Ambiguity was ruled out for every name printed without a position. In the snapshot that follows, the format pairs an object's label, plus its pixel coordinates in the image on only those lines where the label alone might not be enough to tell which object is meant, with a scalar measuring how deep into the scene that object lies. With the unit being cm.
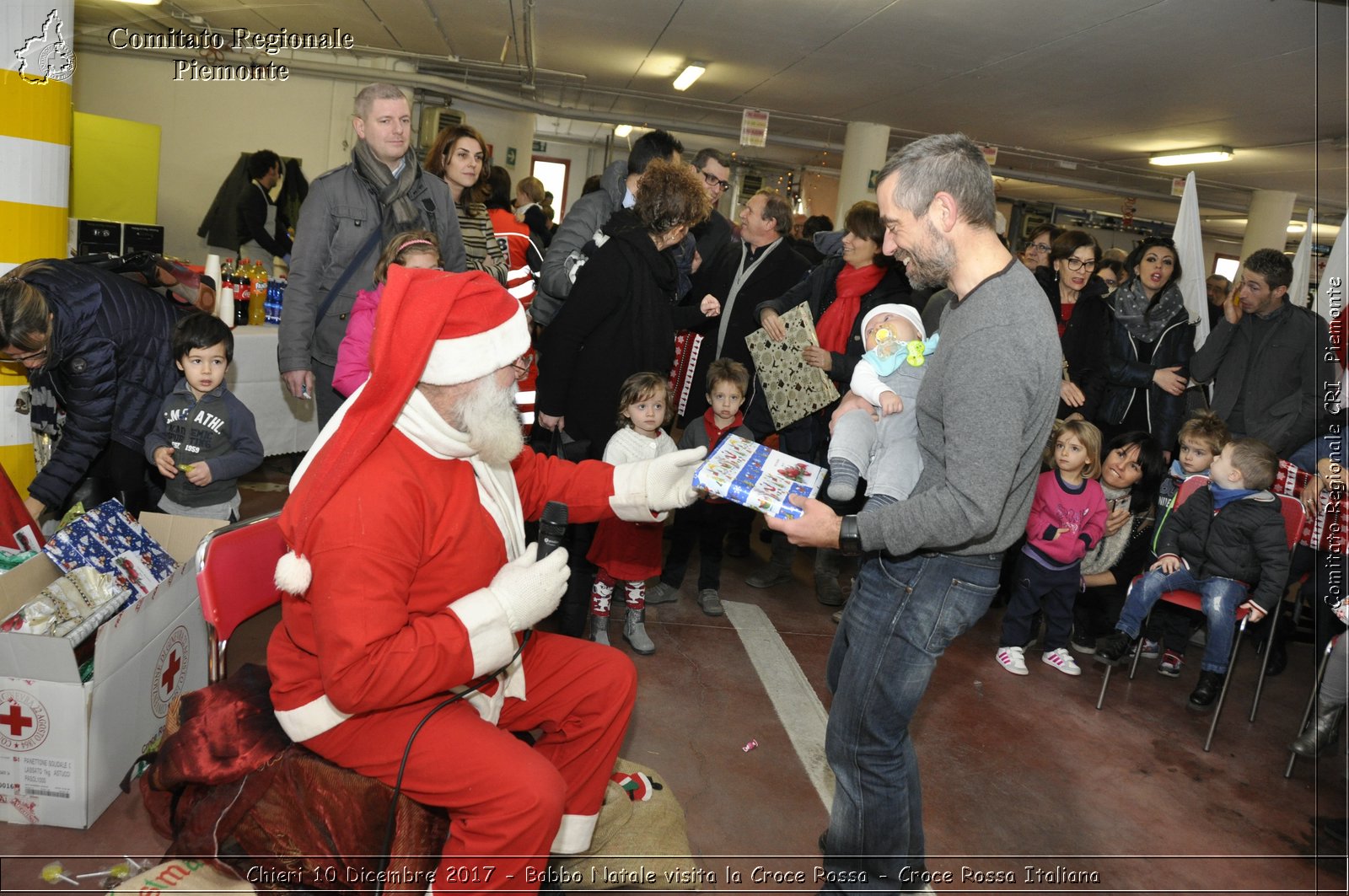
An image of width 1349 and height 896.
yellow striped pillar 351
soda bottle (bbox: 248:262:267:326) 562
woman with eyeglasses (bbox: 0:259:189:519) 310
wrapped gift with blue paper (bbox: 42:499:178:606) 270
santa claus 182
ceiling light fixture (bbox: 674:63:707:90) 1088
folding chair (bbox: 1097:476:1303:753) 405
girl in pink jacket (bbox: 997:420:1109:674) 441
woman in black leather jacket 530
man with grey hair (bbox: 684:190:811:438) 492
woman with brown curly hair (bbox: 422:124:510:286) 434
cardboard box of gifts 240
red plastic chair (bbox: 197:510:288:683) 211
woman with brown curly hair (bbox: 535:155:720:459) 352
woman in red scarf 445
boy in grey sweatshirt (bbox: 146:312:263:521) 354
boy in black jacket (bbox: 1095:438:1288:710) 417
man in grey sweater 194
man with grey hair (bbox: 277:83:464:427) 365
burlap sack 249
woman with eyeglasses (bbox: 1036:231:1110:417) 513
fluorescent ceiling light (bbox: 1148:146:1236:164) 1133
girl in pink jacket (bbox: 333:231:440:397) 334
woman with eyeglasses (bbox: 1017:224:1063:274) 612
